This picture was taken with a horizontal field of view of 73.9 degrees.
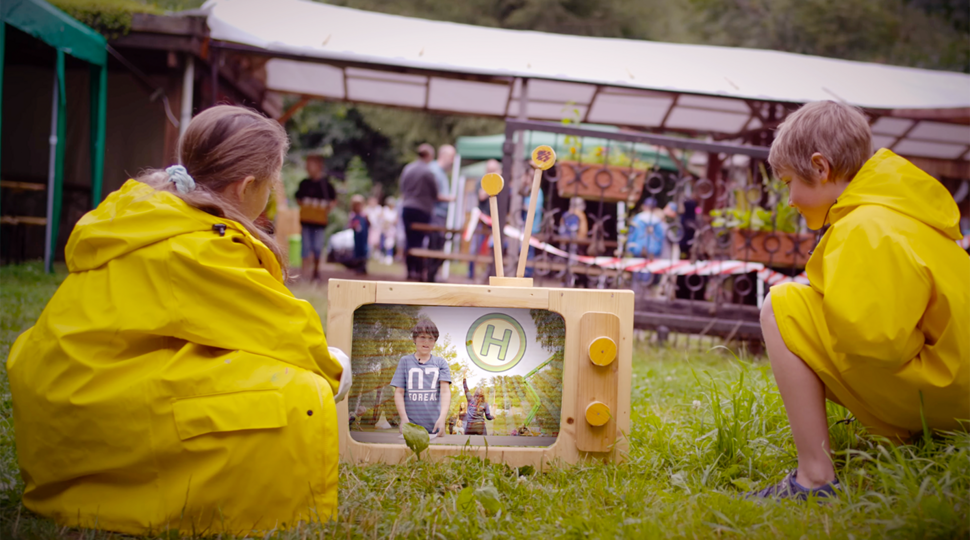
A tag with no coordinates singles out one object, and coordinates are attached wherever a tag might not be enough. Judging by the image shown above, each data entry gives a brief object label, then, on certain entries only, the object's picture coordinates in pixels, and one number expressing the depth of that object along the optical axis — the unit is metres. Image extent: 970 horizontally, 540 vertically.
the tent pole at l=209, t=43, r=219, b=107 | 6.45
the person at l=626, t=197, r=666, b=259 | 6.36
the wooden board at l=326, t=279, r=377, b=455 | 1.95
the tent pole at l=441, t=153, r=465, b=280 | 11.99
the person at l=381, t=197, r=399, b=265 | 16.83
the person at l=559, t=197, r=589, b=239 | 4.74
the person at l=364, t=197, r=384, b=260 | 16.67
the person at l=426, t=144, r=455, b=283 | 8.26
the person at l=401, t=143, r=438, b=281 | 7.59
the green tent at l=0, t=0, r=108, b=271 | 5.11
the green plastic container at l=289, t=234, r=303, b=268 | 13.05
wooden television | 1.99
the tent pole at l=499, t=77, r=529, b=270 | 3.94
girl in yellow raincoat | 1.38
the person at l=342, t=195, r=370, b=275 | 10.55
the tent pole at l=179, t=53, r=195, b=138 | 6.92
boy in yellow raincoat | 1.50
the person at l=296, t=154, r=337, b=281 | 8.31
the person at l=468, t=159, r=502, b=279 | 8.73
